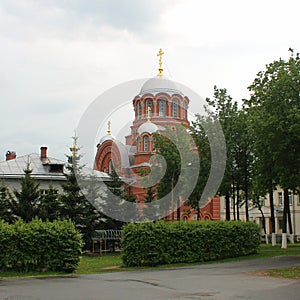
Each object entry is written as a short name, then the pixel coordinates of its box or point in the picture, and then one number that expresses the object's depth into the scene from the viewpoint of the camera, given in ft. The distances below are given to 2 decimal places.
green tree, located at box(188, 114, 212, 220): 112.06
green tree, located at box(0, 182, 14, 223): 111.96
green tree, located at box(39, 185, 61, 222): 115.03
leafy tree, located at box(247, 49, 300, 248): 85.10
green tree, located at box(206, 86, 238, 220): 111.24
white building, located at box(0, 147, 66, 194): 140.26
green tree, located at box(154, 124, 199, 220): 115.75
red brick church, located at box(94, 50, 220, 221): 182.60
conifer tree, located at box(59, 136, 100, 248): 116.67
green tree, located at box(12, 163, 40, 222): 113.50
